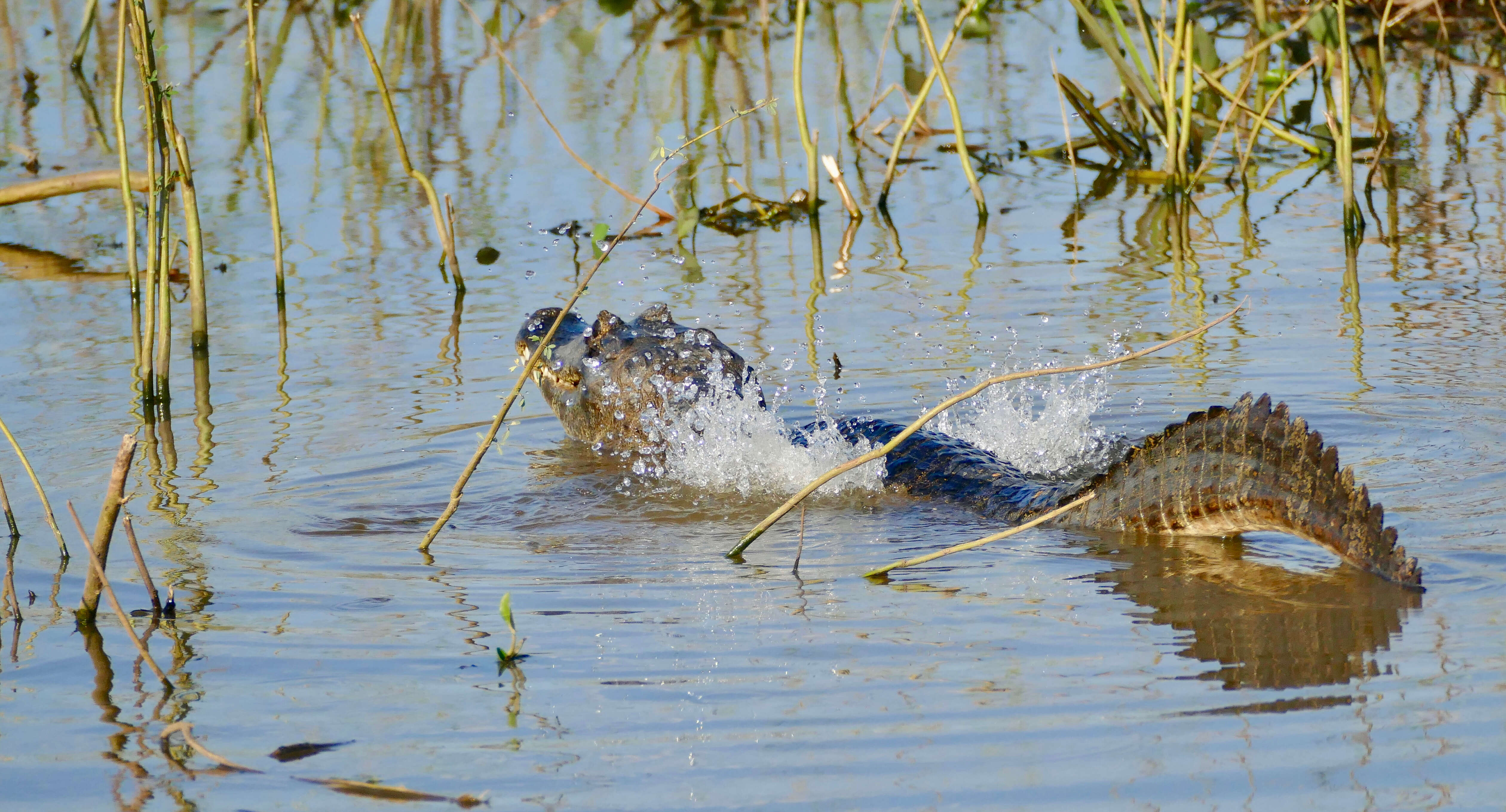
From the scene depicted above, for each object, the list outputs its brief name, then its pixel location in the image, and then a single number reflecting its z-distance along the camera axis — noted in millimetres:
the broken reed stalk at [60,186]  14109
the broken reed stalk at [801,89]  14648
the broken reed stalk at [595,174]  11680
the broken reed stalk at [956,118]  13961
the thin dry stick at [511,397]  6973
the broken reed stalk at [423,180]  12750
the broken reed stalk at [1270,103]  14055
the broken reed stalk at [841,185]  15242
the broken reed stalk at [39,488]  6930
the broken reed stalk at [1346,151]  13328
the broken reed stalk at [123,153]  9898
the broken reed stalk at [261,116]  11234
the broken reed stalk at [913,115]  14297
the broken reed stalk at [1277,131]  14687
